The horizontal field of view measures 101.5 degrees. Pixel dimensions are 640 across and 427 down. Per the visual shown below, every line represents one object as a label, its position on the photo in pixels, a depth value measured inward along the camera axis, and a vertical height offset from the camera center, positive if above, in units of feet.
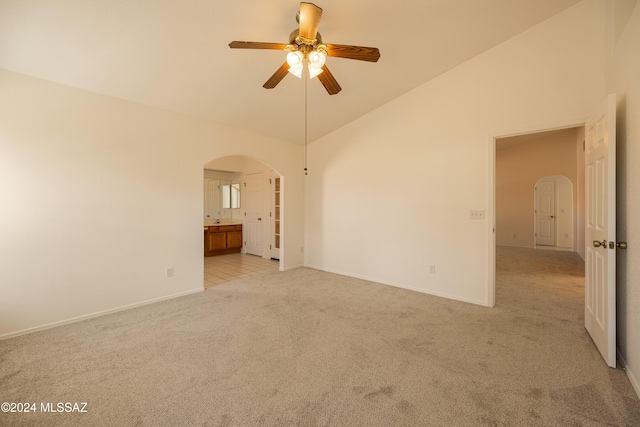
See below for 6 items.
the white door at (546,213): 26.58 -0.04
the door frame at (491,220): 10.65 -0.31
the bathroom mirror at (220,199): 23.24 +1.24
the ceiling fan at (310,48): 6.28 +4.20
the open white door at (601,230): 6.51 -0.49
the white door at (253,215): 21.61 -0.22
